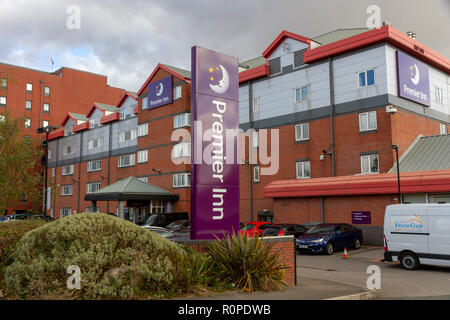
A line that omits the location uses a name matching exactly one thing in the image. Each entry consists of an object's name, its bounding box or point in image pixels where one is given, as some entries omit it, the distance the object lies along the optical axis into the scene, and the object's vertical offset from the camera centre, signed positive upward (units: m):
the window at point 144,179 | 42.53 +2.67
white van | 14.38 -1.14
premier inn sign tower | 11.35 +1.61
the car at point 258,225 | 23.55 -1.22
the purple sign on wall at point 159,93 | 40.06 +11.22
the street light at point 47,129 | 30.73 +5.76
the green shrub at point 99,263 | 8.38 -1.25
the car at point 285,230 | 22.27 -1.42
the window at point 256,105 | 33.94 +8.24
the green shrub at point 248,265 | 9.74 -1.47
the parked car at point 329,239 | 20.64 -1.82
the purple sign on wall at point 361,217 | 24.67 -0.83
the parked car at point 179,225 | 30.74 -1.56
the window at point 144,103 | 43.31 +10.76
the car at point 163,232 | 18.70 -1.27
